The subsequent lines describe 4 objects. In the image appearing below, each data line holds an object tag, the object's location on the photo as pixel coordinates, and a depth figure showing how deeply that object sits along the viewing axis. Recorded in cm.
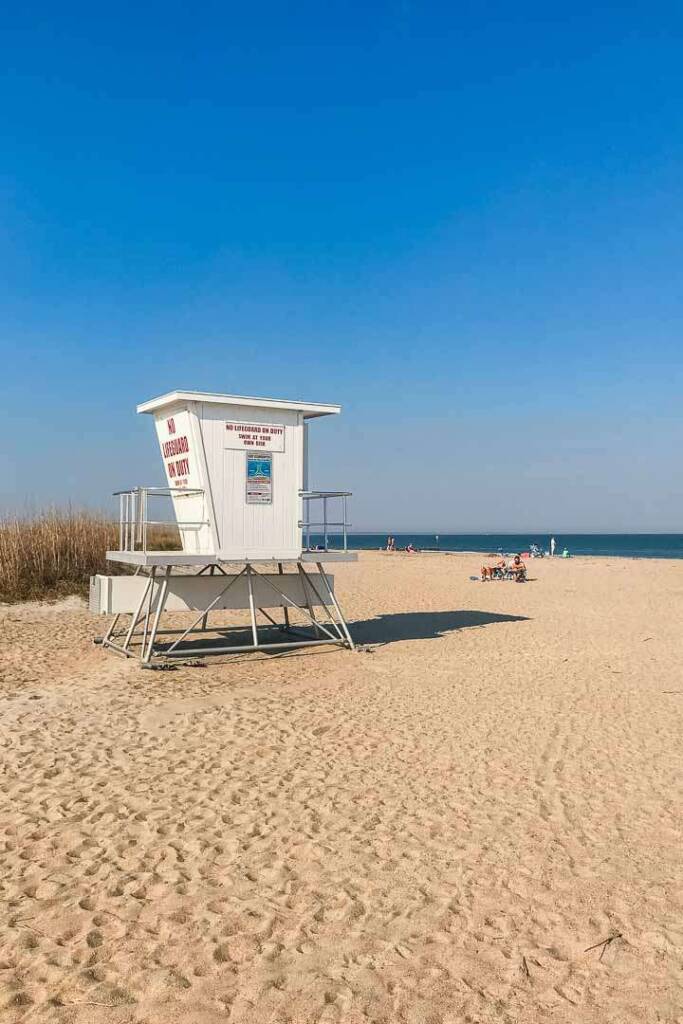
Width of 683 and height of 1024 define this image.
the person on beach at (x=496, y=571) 3395
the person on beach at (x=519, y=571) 3306
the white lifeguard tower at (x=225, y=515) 1311
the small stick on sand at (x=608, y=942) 499
